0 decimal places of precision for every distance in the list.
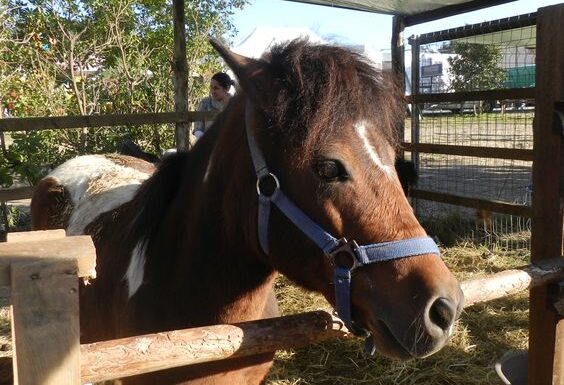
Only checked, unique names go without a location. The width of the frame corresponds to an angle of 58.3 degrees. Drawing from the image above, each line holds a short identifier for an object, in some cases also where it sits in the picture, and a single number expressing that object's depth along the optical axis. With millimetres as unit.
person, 5435
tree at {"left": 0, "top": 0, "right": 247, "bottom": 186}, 8250
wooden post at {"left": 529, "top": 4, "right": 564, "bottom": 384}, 2119
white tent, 12180
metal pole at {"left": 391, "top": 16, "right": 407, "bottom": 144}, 6664
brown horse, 1342
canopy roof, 5855
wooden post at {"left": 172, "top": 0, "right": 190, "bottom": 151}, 5719
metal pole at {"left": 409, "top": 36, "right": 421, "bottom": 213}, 6355
